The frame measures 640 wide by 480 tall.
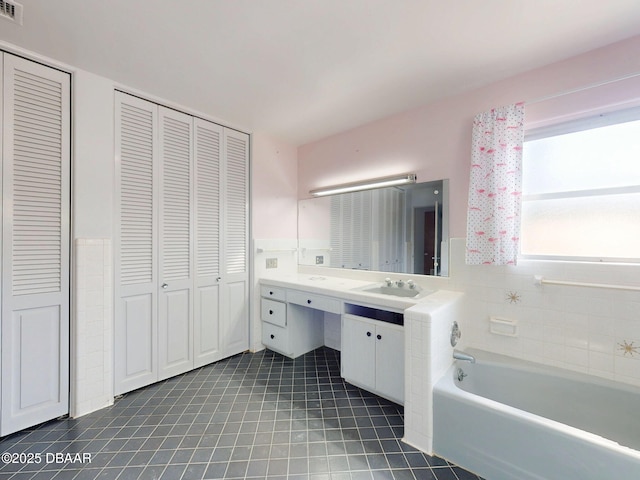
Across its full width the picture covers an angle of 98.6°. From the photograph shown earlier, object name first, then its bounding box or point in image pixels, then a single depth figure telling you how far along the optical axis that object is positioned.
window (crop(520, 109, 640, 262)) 1.61
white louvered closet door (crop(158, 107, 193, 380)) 2.30
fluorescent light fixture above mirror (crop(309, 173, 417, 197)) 2.42
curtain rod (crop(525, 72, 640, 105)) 1.56
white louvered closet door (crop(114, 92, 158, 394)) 2.07
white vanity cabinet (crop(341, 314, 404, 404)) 1.93
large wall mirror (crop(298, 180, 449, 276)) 2.28
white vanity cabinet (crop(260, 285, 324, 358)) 2.72
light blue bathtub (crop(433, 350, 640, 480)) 1.16
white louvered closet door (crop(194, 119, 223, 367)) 2.52
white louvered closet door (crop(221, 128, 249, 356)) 2.72
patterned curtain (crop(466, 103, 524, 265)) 1.83
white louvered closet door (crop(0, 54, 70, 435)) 1.66
